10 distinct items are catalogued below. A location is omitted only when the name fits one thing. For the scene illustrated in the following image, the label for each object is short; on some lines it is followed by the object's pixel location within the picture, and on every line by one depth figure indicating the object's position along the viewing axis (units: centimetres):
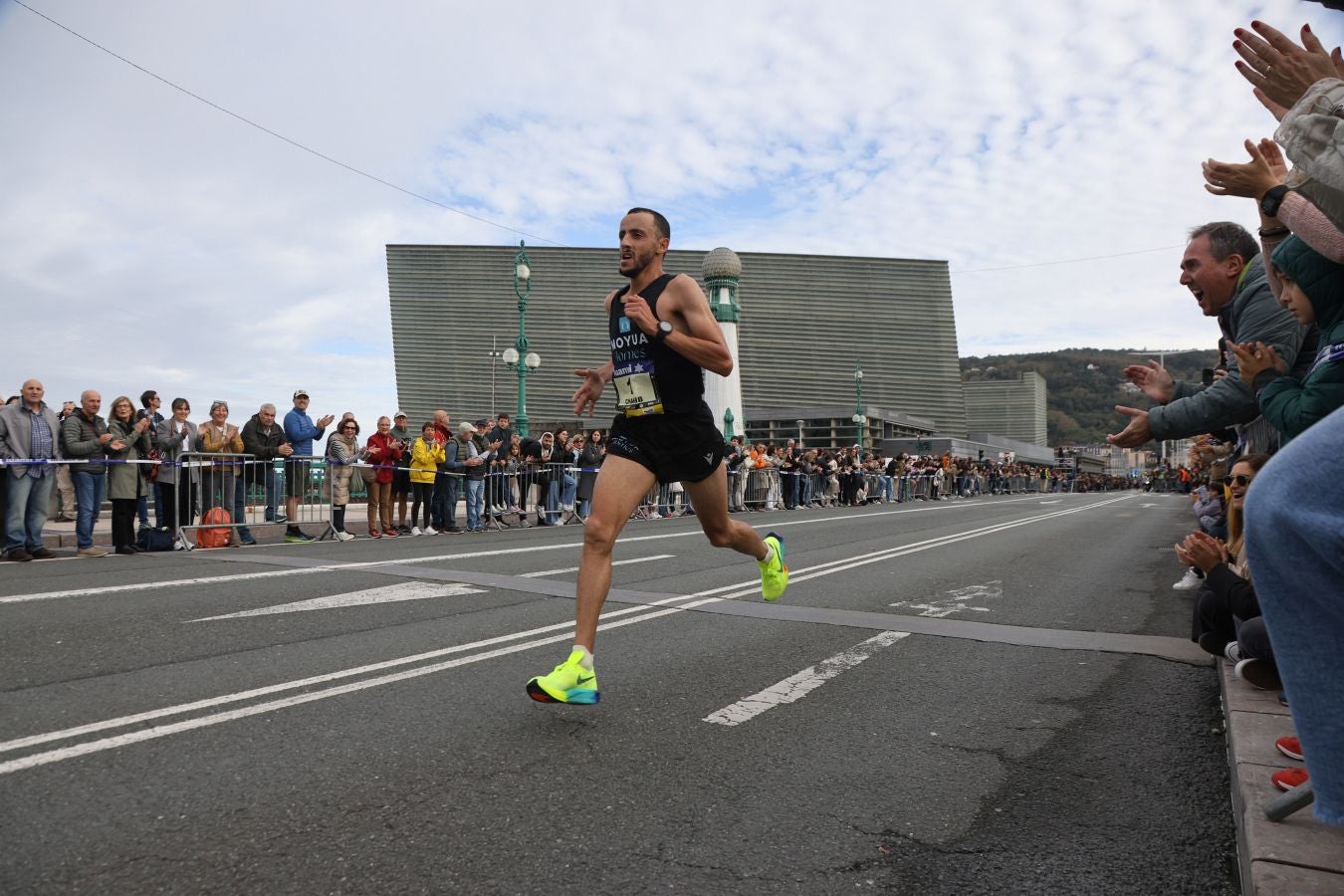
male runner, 403
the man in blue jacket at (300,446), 1292
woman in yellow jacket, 1449
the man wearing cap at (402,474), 1445
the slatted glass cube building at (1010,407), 16750
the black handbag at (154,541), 1097
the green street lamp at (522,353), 2216
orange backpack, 1138
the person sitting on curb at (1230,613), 359
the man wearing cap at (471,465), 1536
